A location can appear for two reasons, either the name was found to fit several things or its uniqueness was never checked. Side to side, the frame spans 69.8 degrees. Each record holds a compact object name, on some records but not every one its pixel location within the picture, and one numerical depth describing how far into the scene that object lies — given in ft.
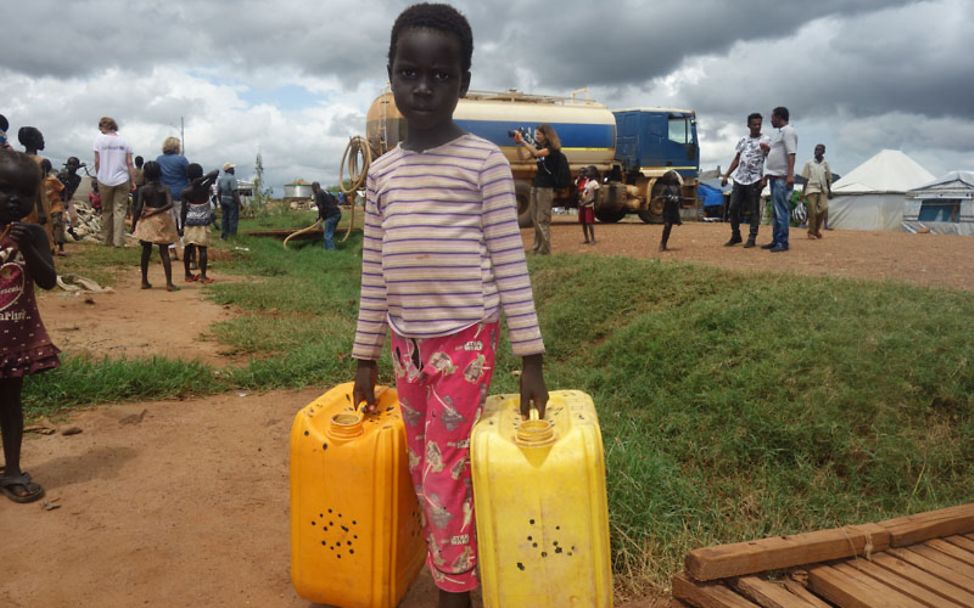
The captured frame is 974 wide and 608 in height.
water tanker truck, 43.14
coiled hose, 31.76
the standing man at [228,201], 46.88
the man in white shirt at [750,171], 25.54
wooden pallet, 6.05
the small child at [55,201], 28.07
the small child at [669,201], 26.61
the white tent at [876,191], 68.23
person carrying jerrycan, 5.92
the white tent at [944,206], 59.01
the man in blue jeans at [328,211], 43.96
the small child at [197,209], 27.20
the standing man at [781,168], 24.38
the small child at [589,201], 31.55
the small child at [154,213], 24.71
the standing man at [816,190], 32.14
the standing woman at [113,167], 31.53
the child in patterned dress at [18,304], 9.04
